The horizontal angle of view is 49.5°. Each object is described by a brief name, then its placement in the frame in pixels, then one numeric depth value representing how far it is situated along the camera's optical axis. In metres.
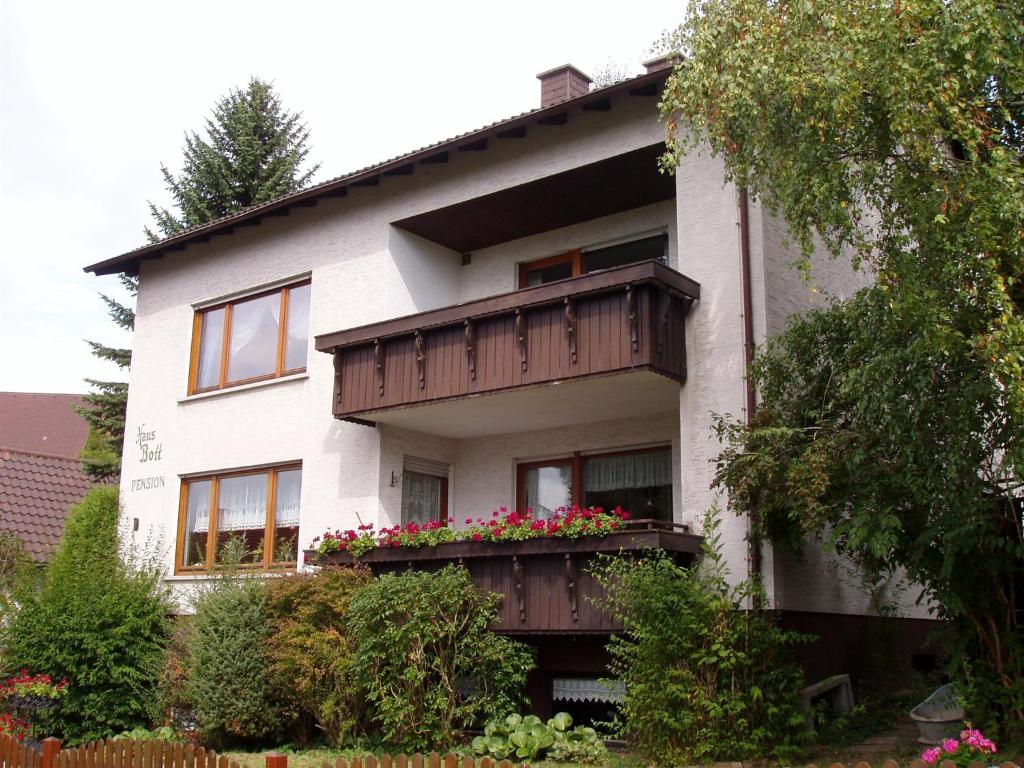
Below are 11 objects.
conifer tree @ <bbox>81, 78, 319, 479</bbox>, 26.67
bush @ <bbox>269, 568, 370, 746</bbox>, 13.52
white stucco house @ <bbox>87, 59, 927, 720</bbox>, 13.15
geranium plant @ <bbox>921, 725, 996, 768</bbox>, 9.12
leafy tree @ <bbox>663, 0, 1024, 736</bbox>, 8.87
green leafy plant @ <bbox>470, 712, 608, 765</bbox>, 11.86
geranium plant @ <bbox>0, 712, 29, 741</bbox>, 13.80
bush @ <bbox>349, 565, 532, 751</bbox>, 12.78
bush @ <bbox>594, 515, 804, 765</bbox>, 10.98
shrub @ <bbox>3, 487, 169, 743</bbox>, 16.09
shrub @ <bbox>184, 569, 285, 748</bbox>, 14.11
